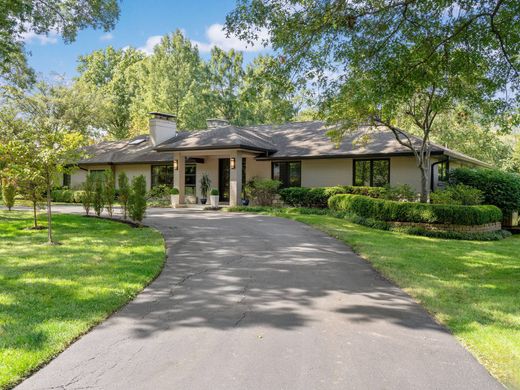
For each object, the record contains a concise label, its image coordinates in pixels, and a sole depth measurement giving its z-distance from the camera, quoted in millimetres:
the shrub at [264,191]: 21125
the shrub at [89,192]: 16234
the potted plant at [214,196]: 21403
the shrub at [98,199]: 15891
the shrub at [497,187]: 18156
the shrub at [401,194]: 17797
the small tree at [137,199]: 13656
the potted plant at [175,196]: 22938
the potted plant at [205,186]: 24625
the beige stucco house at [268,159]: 19828
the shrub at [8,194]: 16234
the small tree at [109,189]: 15609
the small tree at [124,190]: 14602
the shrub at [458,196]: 16375
